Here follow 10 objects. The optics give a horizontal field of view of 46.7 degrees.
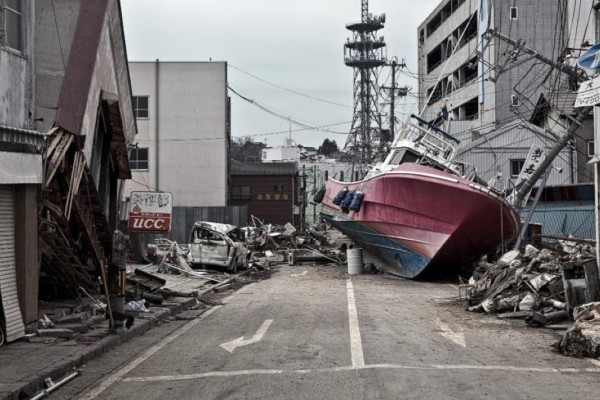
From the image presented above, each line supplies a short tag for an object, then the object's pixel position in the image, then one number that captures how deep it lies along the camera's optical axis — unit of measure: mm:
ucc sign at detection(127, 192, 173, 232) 15328
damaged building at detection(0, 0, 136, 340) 10492
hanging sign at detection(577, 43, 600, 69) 12453
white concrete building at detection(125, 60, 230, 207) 46969
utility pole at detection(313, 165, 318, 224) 80181
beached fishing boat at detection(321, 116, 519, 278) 21984
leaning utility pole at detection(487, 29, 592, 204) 18594
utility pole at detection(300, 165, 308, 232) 66125
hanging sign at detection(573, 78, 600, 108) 12734
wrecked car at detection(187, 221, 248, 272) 27812
